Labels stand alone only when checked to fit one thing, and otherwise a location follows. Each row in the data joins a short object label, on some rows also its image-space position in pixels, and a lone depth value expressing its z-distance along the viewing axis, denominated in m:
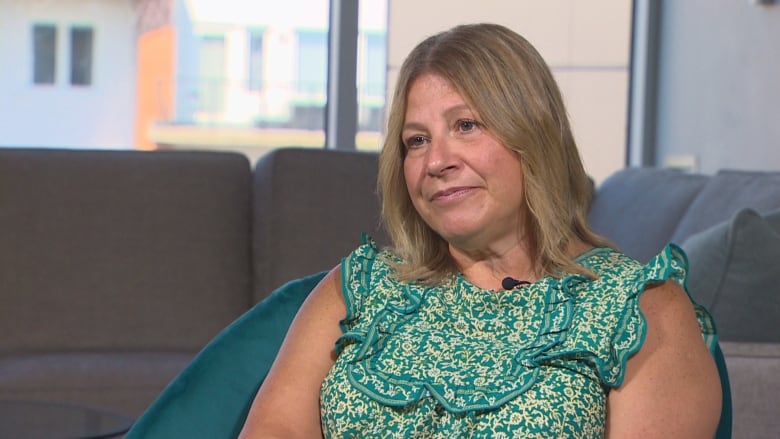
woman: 1.49
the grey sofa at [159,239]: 3.12
